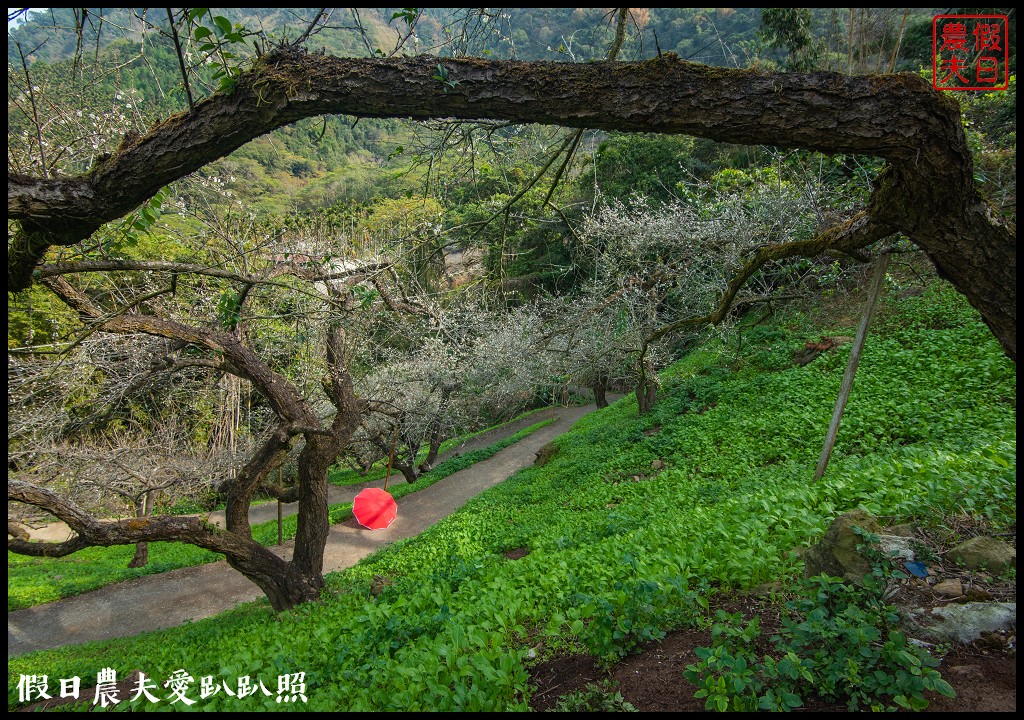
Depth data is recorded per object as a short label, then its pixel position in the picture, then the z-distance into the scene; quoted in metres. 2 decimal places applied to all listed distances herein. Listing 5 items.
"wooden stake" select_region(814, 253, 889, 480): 4.33
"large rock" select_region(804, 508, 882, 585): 2.86
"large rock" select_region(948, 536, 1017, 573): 2.74
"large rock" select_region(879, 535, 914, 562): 2.92
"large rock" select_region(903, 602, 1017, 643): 2.40
